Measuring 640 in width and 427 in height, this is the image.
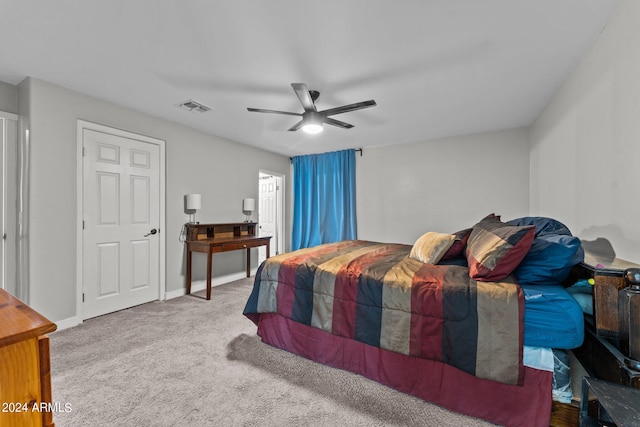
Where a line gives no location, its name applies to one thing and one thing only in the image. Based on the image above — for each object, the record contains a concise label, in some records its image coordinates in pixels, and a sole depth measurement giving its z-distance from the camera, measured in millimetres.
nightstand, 779
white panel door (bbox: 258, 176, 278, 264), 5715
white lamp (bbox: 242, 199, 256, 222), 4539
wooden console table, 3537
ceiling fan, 2398
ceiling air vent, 3000
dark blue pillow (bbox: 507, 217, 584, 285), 1522
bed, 1401
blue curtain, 5132
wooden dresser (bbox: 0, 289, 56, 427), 668
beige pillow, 2191
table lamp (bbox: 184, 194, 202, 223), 3670
